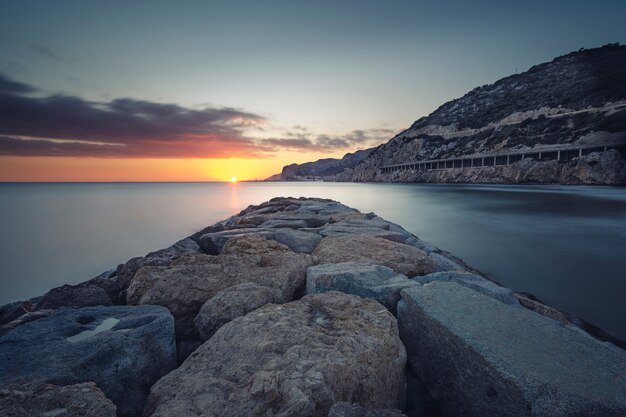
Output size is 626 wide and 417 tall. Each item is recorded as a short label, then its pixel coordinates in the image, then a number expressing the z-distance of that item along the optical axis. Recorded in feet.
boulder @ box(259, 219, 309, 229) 24.48
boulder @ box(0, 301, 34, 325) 13.11
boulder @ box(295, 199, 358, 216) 37.46
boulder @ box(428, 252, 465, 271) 16.12
